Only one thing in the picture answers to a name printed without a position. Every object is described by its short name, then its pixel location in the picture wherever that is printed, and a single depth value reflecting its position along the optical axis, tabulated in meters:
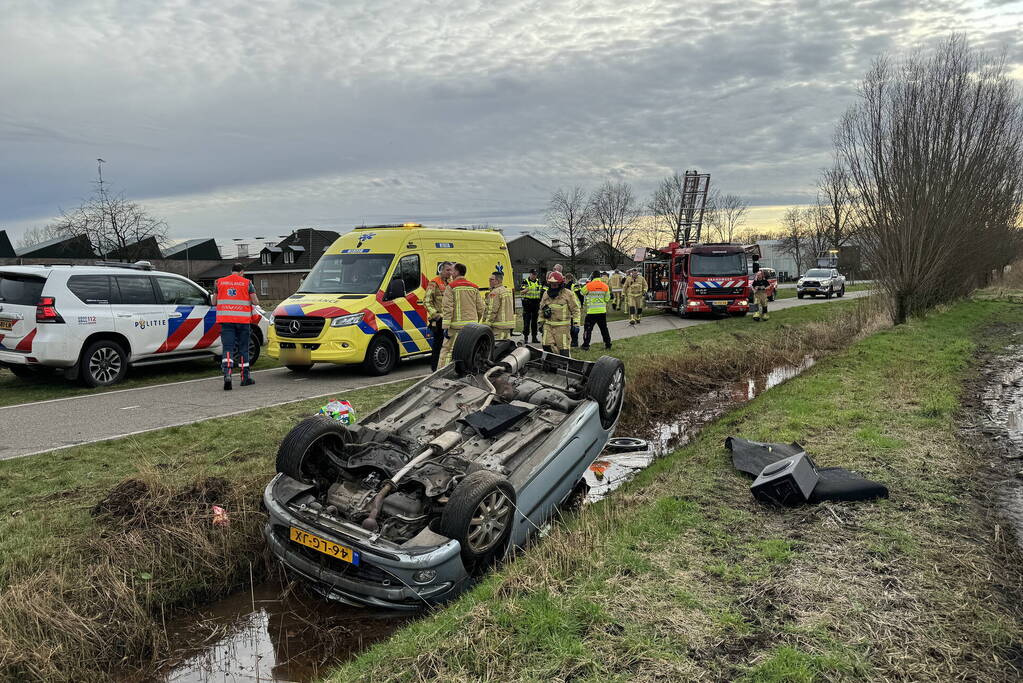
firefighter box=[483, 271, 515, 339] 9.73
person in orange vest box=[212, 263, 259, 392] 9.93
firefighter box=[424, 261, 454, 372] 9.93
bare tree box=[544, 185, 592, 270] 56.53
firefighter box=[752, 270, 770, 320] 19.78
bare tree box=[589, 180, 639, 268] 57.34
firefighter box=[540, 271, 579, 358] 10.74
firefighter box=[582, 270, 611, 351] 14.00
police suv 9.28
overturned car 3.91
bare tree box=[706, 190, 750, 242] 66.12
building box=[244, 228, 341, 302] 58.62
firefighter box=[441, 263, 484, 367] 9.88
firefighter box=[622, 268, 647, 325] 19.89
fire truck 20.73
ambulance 10.51
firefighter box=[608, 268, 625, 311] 25.70
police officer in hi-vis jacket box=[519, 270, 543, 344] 15.18
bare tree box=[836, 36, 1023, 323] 18.16
